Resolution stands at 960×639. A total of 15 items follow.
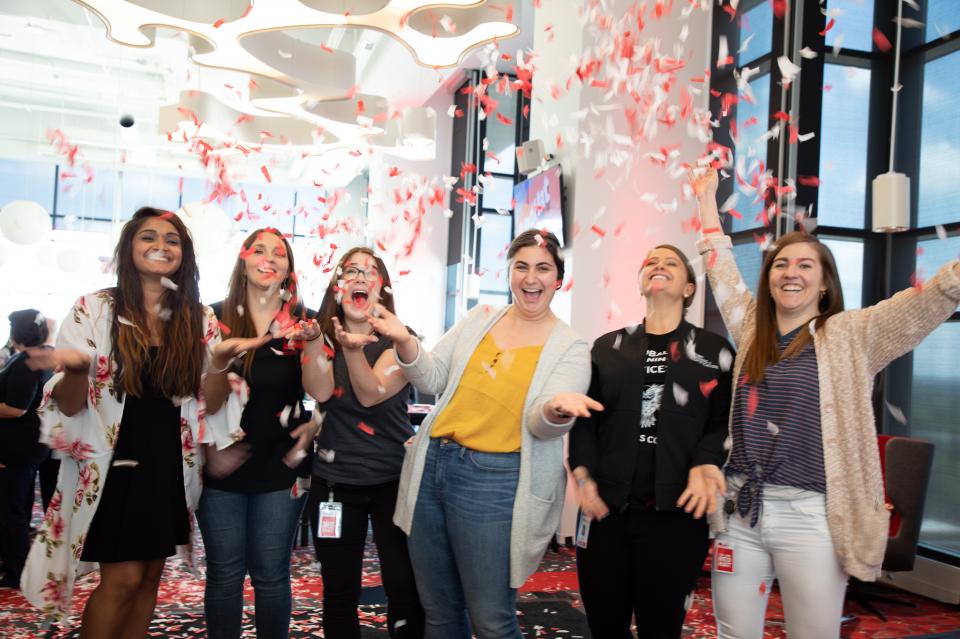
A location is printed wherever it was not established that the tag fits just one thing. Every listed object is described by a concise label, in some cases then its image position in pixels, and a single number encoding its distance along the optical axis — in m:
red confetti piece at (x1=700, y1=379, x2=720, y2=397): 2.42
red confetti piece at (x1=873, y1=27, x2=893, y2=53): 5.86
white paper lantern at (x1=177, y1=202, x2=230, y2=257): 7.29
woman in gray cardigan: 2.36
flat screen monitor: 6.35
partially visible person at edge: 4.48
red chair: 4.41
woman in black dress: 2.41
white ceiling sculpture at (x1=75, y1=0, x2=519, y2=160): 4.98
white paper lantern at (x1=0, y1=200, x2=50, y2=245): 10.37
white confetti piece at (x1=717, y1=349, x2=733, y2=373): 2.47
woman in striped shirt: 2.20
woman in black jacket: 2.35
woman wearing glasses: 2.62
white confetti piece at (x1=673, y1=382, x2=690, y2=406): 2.40
